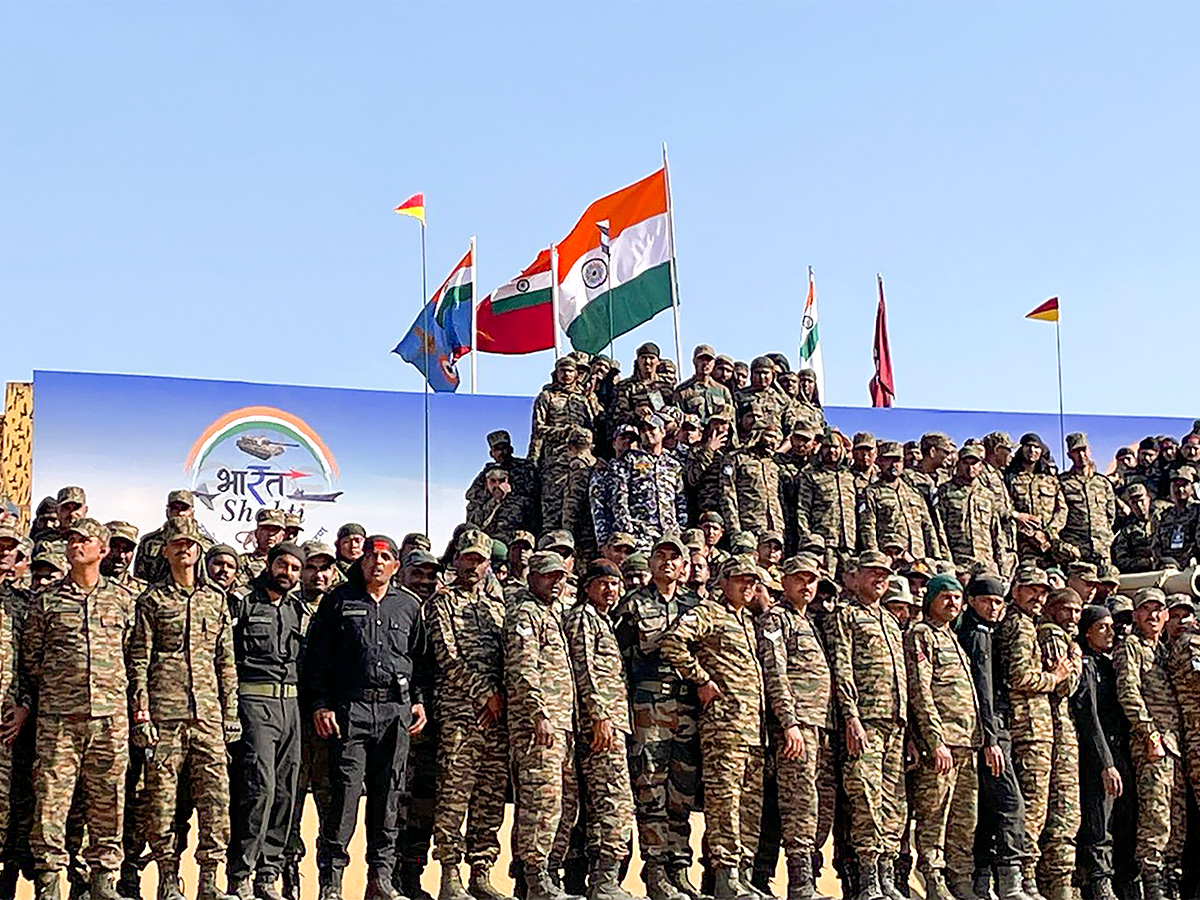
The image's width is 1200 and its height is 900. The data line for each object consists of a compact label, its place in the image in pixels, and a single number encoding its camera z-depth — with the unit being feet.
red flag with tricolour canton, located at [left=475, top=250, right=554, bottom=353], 66.59
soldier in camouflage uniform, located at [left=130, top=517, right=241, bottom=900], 28.68
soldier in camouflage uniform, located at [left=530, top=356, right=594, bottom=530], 45.60
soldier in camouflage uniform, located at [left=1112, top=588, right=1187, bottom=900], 35.37
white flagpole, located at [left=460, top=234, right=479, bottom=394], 68.11
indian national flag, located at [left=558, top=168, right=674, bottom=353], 62.64
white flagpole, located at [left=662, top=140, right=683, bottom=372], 61.16
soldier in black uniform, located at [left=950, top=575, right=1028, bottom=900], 33.86
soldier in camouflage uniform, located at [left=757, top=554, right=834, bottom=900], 32.04
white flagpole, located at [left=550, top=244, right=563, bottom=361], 64.64
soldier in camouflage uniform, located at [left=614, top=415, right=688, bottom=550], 41.65
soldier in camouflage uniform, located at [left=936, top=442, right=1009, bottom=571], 45.73
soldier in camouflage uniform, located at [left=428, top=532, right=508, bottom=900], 30.78
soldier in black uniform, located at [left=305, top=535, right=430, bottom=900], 30.01
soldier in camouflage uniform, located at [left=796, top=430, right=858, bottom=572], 44.01
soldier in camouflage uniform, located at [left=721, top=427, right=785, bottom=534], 44.11
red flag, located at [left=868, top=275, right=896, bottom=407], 81.92
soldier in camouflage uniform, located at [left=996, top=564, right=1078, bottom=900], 34.17
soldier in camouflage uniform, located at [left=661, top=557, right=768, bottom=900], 31.37
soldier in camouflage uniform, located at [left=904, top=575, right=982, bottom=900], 33.30
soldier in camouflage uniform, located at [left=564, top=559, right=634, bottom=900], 30.63
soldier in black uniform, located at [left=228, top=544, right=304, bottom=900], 29.37
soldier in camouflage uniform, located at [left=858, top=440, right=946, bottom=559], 44.27
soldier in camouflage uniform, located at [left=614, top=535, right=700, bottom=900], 31.42
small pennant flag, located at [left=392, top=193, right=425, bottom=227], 65.98
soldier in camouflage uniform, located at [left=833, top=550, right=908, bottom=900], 32.55
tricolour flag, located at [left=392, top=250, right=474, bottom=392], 69.36
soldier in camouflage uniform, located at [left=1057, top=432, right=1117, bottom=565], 48.80
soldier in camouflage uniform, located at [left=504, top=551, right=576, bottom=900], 30.25
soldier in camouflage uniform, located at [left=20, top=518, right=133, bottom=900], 27.99
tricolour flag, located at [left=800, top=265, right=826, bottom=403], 78.28
